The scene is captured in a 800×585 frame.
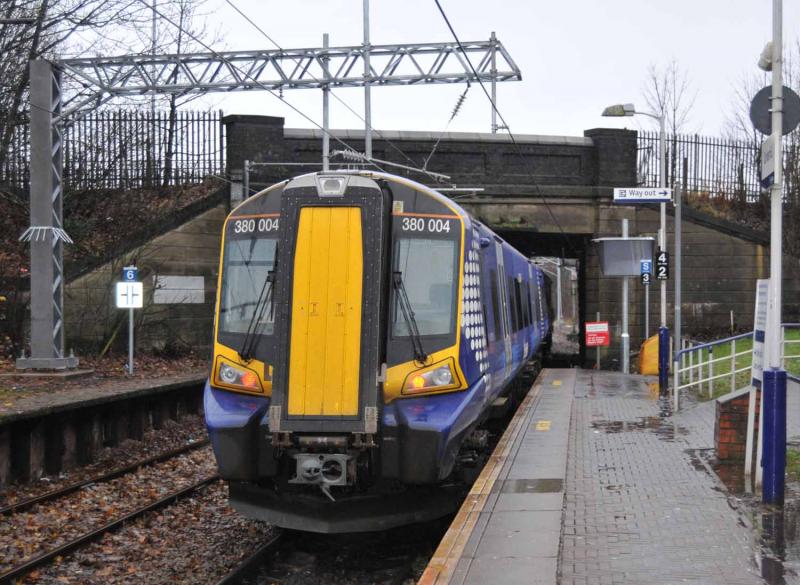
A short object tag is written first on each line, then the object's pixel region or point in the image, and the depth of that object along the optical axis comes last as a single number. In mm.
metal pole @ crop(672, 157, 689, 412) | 23188
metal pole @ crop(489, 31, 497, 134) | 19322
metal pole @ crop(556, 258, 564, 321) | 64053
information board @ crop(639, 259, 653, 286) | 23328
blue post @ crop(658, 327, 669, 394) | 17141
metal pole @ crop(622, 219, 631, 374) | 24328
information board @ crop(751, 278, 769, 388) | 8250
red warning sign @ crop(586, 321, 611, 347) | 26016
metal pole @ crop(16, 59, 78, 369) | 17219
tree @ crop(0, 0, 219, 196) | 20447
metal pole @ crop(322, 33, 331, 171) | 19656
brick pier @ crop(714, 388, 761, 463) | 9812
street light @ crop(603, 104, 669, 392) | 21422
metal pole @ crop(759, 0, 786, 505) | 7582
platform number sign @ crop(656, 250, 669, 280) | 21250
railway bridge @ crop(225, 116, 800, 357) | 24641
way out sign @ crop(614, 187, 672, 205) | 20859
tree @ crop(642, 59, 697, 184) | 31531
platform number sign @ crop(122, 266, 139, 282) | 17781
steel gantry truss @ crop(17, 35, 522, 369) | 17281
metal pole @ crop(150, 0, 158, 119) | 26259
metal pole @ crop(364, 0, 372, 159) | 21812
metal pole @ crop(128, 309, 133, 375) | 17969
